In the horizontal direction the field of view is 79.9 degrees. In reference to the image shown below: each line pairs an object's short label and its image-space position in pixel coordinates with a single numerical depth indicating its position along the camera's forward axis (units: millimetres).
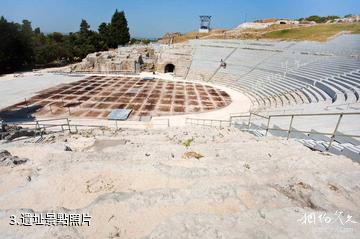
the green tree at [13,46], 46344
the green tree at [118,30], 69188
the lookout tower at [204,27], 77806
